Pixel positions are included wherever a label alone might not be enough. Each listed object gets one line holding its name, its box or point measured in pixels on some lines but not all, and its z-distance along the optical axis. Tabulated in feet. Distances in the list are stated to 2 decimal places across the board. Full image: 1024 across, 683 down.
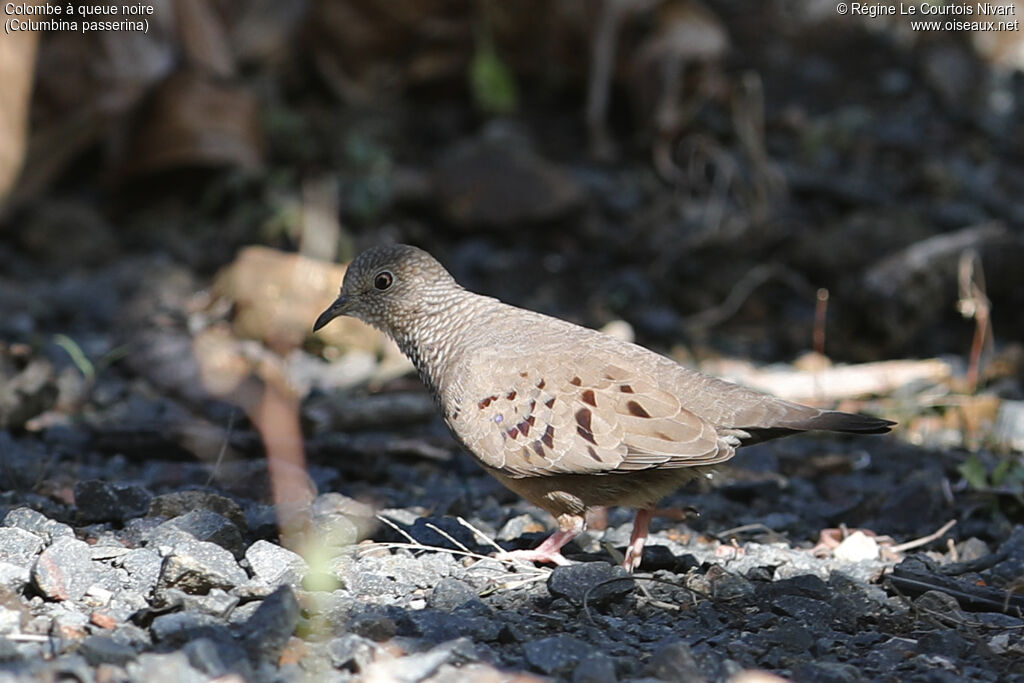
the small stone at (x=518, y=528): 29.60
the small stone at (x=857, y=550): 28.60
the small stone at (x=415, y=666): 18.48
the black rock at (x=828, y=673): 19.71
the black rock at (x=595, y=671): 18.93
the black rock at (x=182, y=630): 19.39
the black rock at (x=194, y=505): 26.17
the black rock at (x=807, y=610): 23.35
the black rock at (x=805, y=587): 24.45
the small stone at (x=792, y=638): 21.81
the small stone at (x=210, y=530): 24.22
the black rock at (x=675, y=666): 19.33
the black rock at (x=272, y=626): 18.94
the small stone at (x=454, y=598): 22.76
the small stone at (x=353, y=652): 18.99
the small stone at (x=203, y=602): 20.74
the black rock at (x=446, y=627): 21.04
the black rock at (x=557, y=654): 19.77
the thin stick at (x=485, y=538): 25.63
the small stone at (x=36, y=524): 24.07
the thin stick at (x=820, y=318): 35.86
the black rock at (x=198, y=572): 21.40
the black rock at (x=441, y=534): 27.12
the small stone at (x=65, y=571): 21.22
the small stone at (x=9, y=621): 19.54
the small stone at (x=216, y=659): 17.98
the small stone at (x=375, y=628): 20.42
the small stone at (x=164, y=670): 17.49
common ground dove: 25.50
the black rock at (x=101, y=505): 26.76
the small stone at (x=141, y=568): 22.07
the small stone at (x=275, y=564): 23.07
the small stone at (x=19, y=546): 22.55
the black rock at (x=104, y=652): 18.22
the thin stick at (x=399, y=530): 25.38
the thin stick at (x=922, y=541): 28.76
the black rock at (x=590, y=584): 23.67
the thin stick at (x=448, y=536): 25.86
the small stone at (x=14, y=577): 21.38
